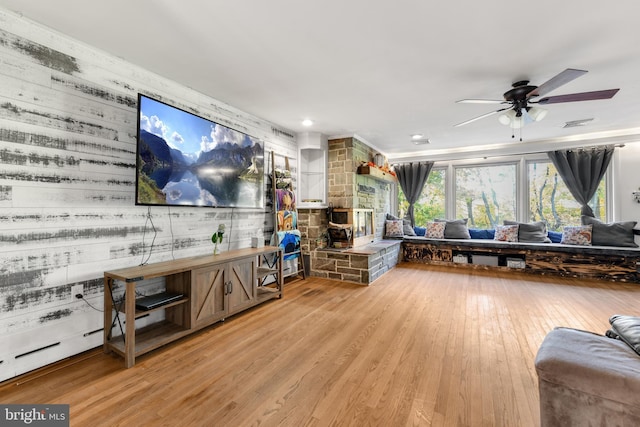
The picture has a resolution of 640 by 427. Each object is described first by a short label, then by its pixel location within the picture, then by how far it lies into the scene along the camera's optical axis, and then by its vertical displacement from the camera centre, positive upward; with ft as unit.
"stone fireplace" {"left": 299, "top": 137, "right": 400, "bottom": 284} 14.20 -0.33
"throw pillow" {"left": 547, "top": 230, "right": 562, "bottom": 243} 17.04 -1.22
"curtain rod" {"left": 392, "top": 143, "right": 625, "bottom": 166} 16.07 +4.27
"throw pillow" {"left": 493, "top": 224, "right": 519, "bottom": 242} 17.44 -1.06
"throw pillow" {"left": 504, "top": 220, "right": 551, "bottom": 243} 16.85 -0.98
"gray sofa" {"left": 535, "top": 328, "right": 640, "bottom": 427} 3.55 -2.29
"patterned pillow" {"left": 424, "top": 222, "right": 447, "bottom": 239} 19.63 -0.97
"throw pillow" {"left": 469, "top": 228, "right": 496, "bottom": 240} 19.06 -1.16
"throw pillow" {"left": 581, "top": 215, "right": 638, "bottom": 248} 14.82 -0.96
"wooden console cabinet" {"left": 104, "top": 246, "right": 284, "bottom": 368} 6.79 -2.40
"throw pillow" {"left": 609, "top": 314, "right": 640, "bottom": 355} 4.19 -1.90
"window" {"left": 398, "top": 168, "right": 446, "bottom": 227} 21.31 +1.30
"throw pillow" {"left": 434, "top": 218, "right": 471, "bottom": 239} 18.99 -0.88
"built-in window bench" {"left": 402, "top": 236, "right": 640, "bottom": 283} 14.37 -2.42
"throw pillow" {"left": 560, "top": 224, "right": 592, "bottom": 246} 15.67 -1.10
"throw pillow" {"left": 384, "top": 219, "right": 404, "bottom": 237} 20.32 -0.85
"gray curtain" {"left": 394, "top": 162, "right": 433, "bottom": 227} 21.35 +3.06
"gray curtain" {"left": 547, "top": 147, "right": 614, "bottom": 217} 16.32 +2.96
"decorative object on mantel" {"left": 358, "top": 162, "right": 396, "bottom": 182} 16.39 +2.94
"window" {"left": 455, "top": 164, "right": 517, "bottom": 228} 19.33 +1.65
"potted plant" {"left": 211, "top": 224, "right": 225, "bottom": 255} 9.71 -0.70
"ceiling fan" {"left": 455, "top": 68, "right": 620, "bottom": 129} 7.33 +3.79
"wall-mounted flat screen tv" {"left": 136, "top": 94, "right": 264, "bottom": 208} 7.64 +1.88
